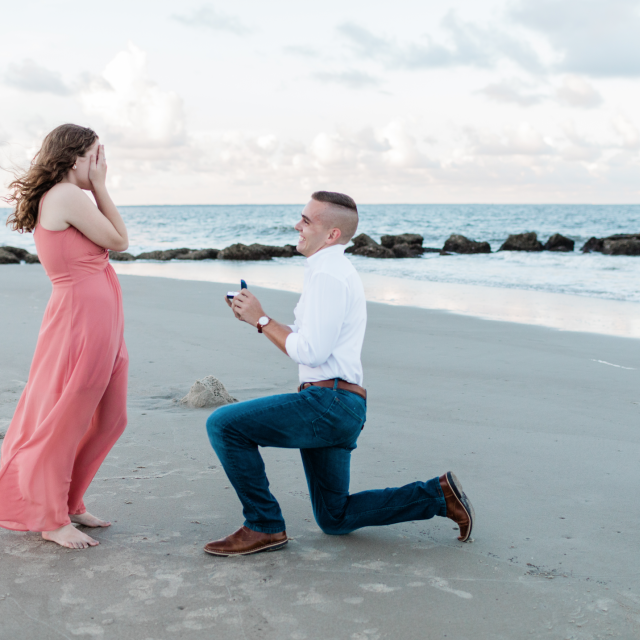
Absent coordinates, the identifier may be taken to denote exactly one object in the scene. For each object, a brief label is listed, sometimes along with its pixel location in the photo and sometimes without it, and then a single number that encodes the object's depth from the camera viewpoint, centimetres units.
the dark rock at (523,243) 3116
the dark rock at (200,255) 2464
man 283
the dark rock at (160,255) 2453
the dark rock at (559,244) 3167
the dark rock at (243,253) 2452
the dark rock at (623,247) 2780
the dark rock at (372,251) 2728
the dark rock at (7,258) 1961
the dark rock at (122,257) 2336
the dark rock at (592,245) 3050
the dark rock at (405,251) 2780
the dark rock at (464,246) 3080
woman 302
